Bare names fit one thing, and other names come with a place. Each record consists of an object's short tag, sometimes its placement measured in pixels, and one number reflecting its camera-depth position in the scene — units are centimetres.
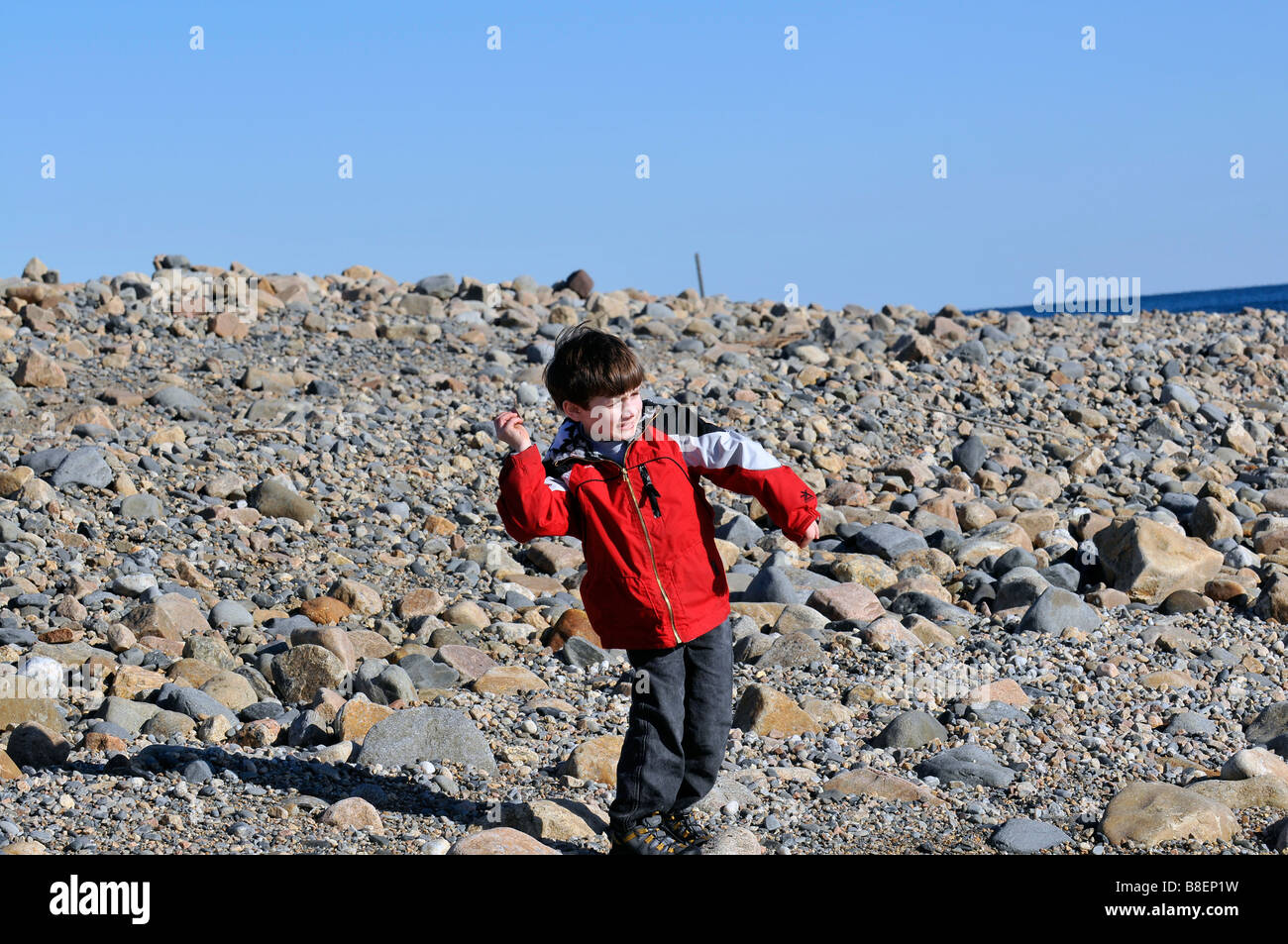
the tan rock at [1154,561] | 663
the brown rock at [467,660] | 530
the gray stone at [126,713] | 447
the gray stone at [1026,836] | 361
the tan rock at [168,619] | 559
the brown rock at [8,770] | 387
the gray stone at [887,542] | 741
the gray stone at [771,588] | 631
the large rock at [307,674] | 499
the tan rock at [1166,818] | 360
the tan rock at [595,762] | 414
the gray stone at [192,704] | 459
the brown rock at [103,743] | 423
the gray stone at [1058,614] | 588
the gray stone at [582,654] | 541
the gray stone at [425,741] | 419
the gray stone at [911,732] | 448
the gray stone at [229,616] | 591
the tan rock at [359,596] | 623
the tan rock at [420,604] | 619
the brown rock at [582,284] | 1516
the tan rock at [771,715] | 460
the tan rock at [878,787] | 398
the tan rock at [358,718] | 442
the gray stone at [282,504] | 752
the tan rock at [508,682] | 505
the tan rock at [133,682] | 489
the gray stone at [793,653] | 529
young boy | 342
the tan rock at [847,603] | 609
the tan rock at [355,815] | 359
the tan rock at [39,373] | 941
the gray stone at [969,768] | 413
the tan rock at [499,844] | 332
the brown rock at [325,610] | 611
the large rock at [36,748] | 413
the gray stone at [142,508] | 716
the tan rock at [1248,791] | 386
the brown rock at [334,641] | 530
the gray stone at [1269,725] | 467
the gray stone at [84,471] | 739
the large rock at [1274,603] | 620
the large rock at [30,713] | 443
